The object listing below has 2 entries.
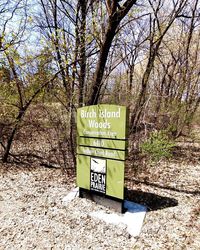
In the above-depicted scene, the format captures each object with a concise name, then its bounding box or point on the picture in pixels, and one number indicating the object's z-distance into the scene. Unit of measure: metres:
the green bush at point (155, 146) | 4.78
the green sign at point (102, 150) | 3.35
